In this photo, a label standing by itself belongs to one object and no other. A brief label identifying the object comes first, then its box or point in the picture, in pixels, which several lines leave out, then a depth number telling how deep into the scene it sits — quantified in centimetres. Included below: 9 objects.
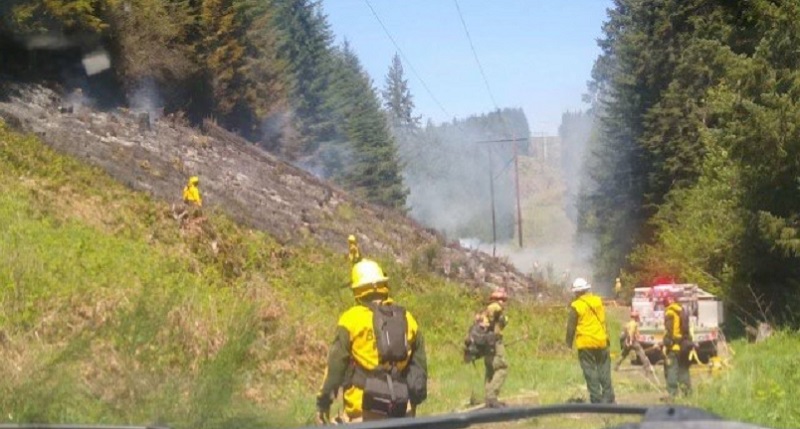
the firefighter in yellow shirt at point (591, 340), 1530
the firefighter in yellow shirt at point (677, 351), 1596
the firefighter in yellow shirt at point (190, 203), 3116
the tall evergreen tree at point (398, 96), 13485
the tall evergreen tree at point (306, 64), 6444
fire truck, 2342
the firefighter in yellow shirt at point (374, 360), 825
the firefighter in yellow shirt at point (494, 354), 1617
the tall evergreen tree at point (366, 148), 6656
